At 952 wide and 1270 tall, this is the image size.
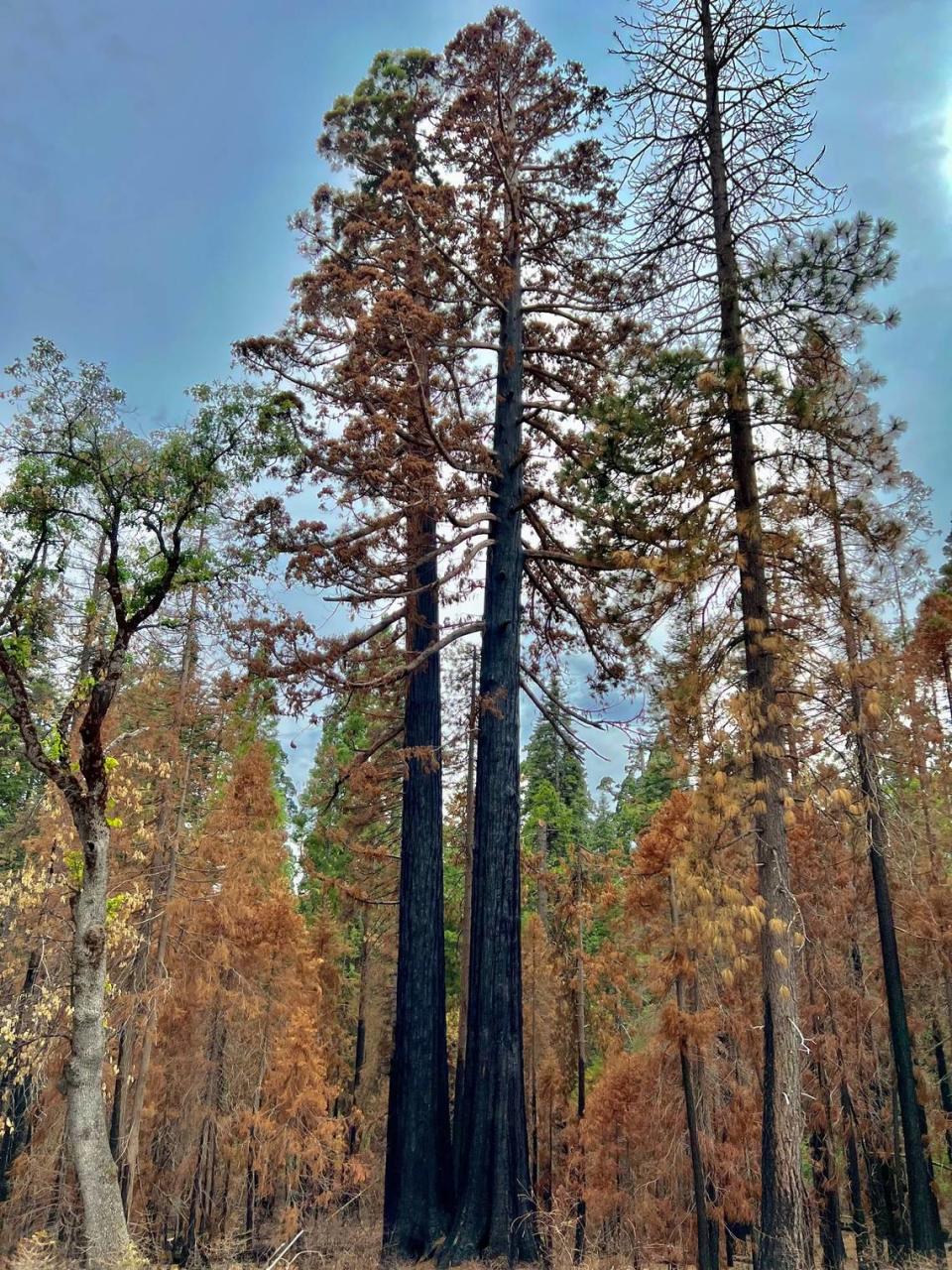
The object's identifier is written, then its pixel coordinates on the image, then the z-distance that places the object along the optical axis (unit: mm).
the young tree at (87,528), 8289
